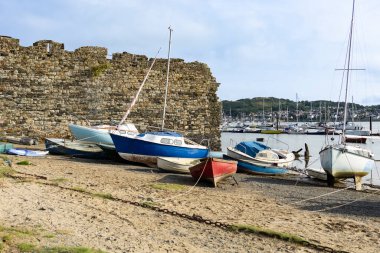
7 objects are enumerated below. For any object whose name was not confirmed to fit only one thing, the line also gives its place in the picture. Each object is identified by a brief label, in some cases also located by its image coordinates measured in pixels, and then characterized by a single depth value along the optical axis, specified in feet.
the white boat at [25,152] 56.16
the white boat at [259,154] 62.39
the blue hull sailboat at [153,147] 58.13
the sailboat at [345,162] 50.42
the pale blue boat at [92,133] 67.23
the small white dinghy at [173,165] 52.47
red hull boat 44.39
